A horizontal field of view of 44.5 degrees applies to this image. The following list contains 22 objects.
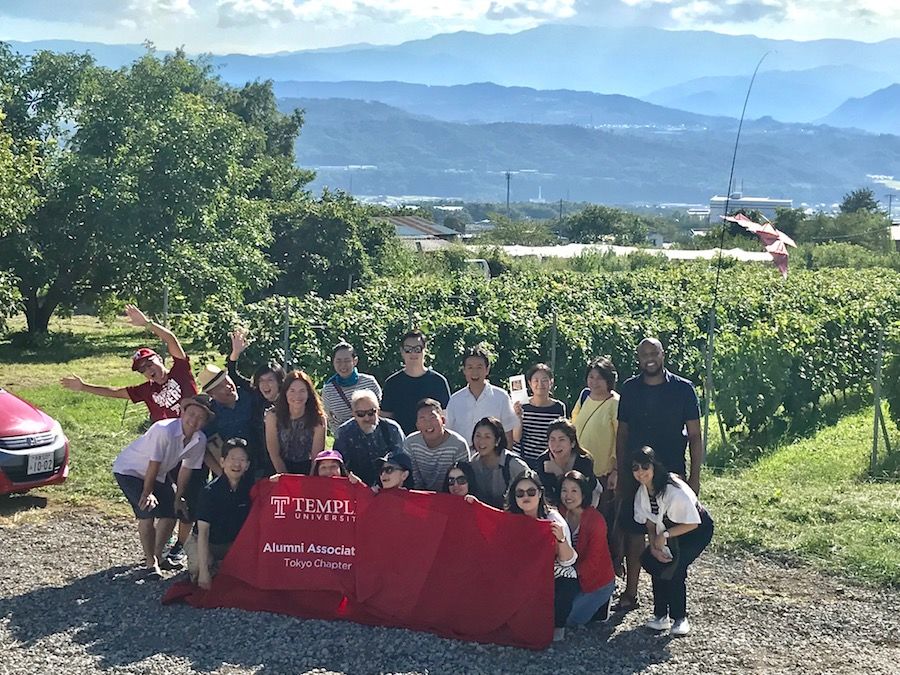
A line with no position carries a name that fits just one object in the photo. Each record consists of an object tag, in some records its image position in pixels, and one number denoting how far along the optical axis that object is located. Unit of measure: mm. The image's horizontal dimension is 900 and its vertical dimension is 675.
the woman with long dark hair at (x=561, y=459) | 6812
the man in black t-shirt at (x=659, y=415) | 7254
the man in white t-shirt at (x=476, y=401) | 7719
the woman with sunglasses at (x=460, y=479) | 6734
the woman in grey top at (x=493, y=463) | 6793
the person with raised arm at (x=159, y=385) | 8055
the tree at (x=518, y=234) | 89625
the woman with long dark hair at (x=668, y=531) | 6453
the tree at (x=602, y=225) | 89938
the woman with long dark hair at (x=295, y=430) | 7328
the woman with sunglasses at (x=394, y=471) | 6801
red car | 9266
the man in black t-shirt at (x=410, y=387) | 8078
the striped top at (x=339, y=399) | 8125
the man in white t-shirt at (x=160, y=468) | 7477
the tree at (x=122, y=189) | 26016
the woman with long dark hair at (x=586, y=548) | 6516
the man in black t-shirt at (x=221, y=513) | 7059
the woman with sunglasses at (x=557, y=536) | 6422
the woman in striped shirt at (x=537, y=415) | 7539
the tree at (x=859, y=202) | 89125
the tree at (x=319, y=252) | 39156
